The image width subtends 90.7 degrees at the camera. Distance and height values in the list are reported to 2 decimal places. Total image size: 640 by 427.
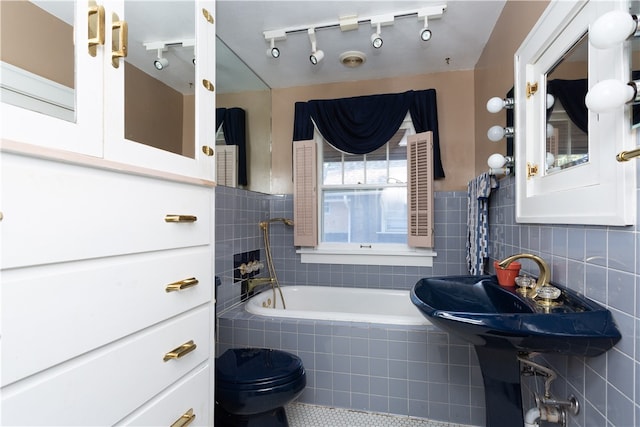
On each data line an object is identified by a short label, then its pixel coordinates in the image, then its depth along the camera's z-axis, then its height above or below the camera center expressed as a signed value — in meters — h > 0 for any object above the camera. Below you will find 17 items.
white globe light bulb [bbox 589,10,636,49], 0.76 +0.46
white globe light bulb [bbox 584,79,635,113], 0.76 +0.29
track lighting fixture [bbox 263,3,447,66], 2.04 +1.30
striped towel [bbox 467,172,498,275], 2.11 -0.05
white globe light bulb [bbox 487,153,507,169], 1.76 +0.30
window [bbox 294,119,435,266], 2.98 +0.09
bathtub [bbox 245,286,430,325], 2.75 -0.78
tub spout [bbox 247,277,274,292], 2.67 -0.59
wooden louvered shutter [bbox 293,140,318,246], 3.01 +0.18
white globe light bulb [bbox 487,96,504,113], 1.70 +0.60
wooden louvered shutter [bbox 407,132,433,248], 2.67 +0.22
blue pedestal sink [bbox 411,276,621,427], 0.91 -0.36
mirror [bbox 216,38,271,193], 2.57 +1.01
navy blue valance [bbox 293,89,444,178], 2.83 +0.89
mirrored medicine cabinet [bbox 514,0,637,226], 0.90 +0.33
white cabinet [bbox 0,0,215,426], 0.58 -0.09
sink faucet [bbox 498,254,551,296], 1.23 -0.23
